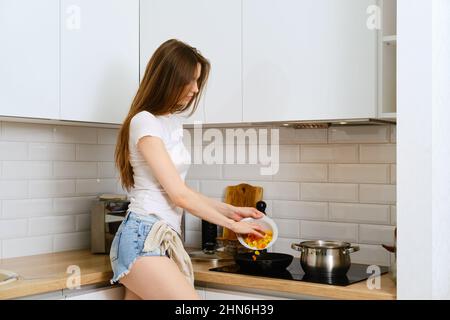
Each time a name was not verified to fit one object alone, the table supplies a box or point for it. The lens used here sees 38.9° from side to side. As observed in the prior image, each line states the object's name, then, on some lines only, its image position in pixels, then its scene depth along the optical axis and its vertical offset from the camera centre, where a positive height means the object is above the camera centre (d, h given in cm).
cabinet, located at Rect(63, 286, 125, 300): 243 -53
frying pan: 254 -42
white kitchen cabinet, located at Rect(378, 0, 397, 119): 244 +38
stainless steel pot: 244 -38
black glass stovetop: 237 -45
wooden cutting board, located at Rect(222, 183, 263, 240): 309 -18
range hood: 256 +16
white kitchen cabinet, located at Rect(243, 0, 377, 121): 245 +40
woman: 236 -11
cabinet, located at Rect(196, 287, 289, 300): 245 -53
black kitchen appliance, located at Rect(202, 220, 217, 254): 312 -37
